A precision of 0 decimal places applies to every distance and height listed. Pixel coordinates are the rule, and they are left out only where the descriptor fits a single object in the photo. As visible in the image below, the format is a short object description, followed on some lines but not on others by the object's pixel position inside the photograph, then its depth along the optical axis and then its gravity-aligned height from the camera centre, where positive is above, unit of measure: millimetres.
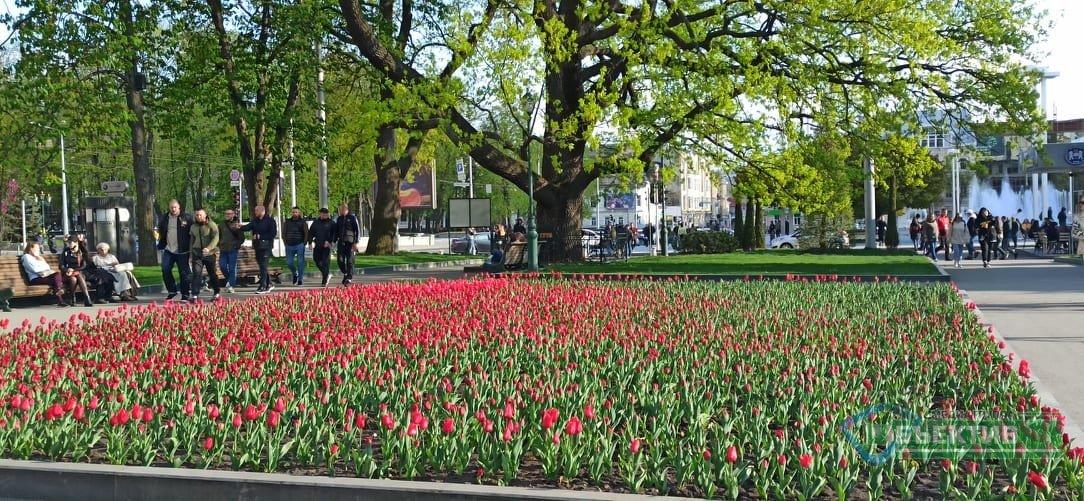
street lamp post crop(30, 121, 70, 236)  59947 +2003
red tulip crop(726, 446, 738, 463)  5312 -995
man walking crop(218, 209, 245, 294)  20766 +60
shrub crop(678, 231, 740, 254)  45125 -222
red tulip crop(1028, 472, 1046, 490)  4680 -1008
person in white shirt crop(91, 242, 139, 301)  20812 -429
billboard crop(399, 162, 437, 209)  60875 +2694
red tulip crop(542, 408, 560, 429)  5941 -907
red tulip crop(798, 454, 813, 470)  4968 -964
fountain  101188 +3110
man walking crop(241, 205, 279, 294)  22609 +145
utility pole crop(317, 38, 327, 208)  32625 +3066
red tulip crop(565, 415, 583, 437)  5754 -927
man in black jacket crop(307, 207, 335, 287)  23594 +124
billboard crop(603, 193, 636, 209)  112638 +3727
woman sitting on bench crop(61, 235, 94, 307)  20109 -306
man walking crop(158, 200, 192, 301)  19484 +89
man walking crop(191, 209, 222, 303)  19531 -39
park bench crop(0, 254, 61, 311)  19016 -538
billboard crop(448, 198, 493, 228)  42344 +1075
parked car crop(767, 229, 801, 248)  54188 -322
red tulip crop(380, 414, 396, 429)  6078 -932
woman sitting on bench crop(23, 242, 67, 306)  19781 -356
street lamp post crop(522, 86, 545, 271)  25672 +15
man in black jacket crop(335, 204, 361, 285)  23828 +179
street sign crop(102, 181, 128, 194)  32406 +1744
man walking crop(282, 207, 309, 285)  23734 +203
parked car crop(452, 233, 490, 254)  61025 -201
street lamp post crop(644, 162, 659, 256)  41125 +2258
